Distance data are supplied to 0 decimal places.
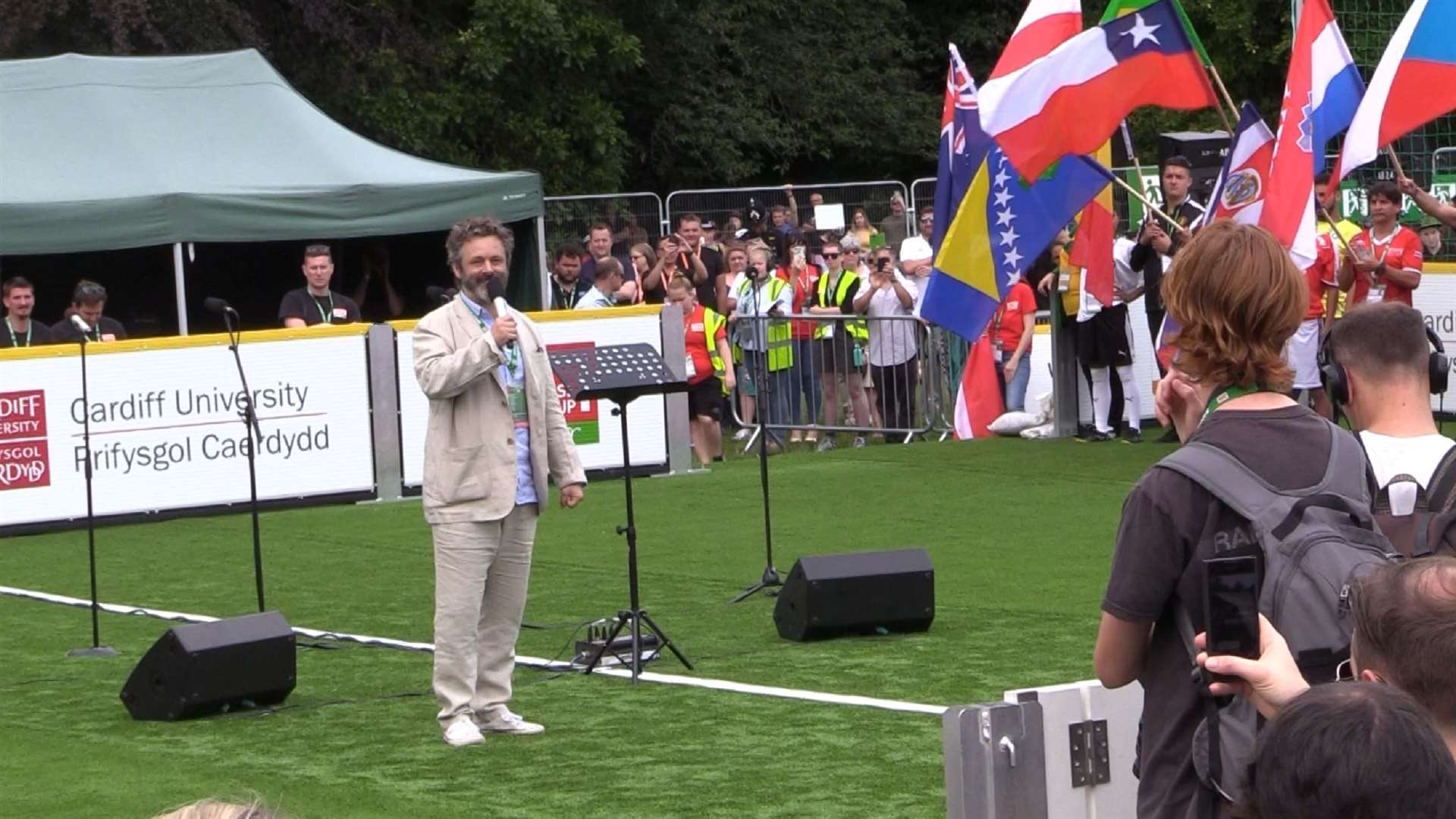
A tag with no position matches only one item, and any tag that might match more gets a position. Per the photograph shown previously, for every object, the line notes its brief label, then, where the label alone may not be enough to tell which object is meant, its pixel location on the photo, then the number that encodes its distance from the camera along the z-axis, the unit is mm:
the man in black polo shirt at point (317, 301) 17844
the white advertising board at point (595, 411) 17562
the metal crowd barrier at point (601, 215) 28047
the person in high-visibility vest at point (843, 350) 20875
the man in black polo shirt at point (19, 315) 17109
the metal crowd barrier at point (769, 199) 28609
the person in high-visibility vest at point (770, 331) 20938
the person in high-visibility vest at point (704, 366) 19438
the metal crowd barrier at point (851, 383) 20734
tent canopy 20000
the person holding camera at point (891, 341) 20703
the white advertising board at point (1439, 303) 19359
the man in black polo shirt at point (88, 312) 17125
